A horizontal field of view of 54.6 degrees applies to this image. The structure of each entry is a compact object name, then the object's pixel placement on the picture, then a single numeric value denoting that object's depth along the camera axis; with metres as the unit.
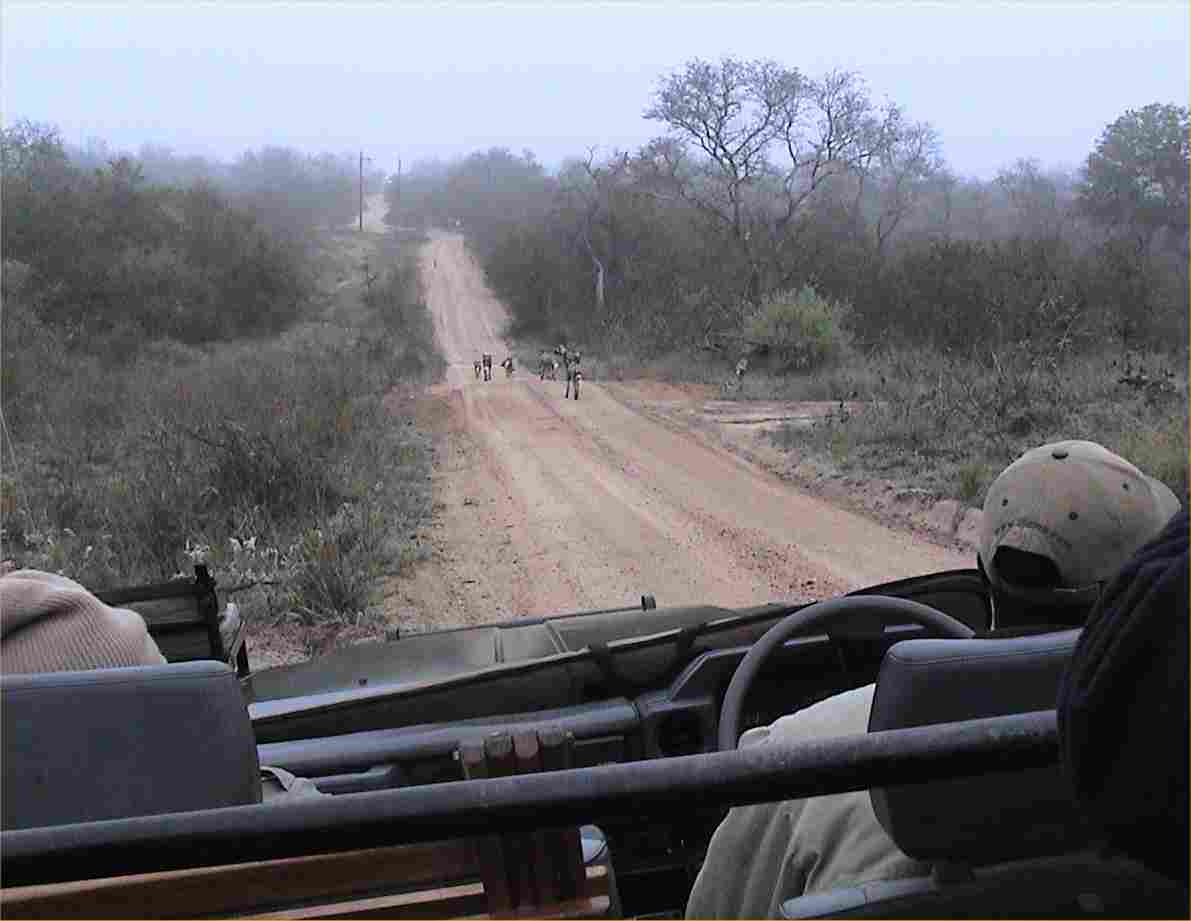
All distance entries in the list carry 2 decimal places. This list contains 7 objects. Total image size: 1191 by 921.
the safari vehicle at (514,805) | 1.05
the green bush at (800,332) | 19.67
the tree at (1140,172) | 31.27
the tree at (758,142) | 29.52
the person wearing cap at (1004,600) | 1.47
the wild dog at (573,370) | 18.22
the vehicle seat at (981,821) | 1.26
